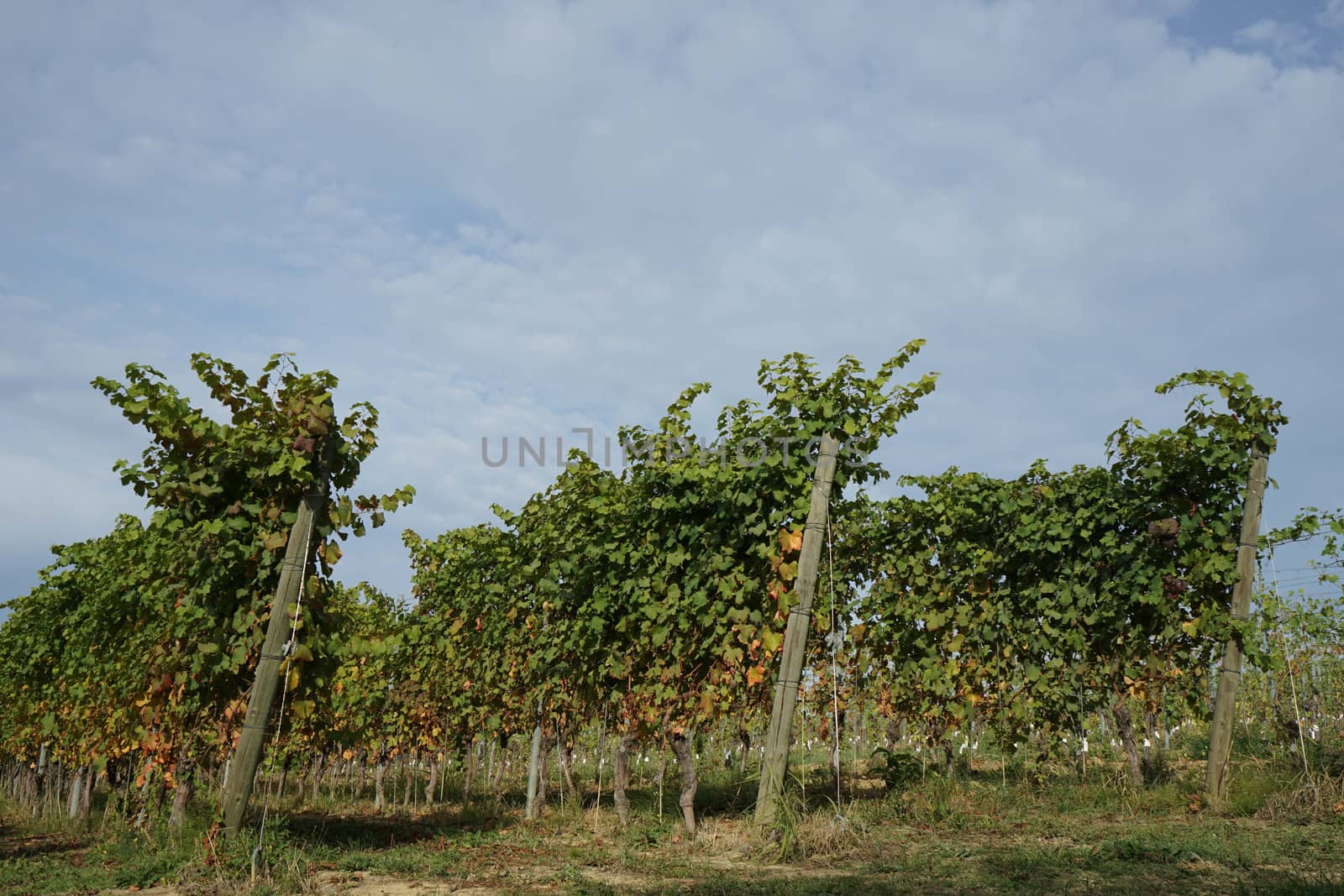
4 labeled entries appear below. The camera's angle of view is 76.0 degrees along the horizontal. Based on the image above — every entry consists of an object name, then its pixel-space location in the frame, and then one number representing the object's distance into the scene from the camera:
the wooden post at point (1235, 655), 7.09
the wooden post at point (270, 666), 5.91
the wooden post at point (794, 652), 6.32
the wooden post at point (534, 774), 9.91
